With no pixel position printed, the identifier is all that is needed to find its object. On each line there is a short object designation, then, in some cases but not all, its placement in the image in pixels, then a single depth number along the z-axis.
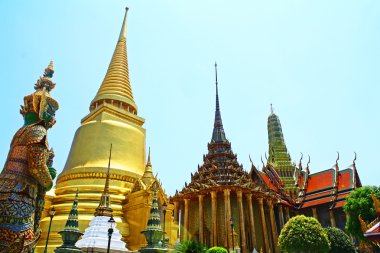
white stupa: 9.35
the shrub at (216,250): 15.64
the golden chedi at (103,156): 15.66
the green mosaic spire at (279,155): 33.28
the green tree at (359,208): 18.77
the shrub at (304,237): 17.11
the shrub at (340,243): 18.52
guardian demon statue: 5.21
